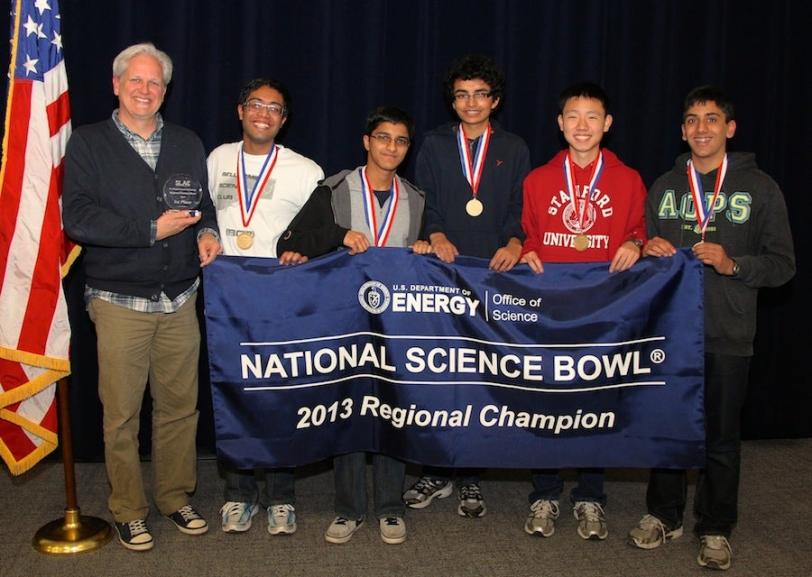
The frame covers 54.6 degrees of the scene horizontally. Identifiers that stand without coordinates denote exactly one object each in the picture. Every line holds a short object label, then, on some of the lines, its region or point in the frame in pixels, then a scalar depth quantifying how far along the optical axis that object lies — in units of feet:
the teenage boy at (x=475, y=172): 11.69
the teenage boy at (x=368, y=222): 10.94
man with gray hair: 10.50
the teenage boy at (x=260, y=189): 11.39
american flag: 10.61
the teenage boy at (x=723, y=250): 10.53
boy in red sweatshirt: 11.14
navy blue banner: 10.66
